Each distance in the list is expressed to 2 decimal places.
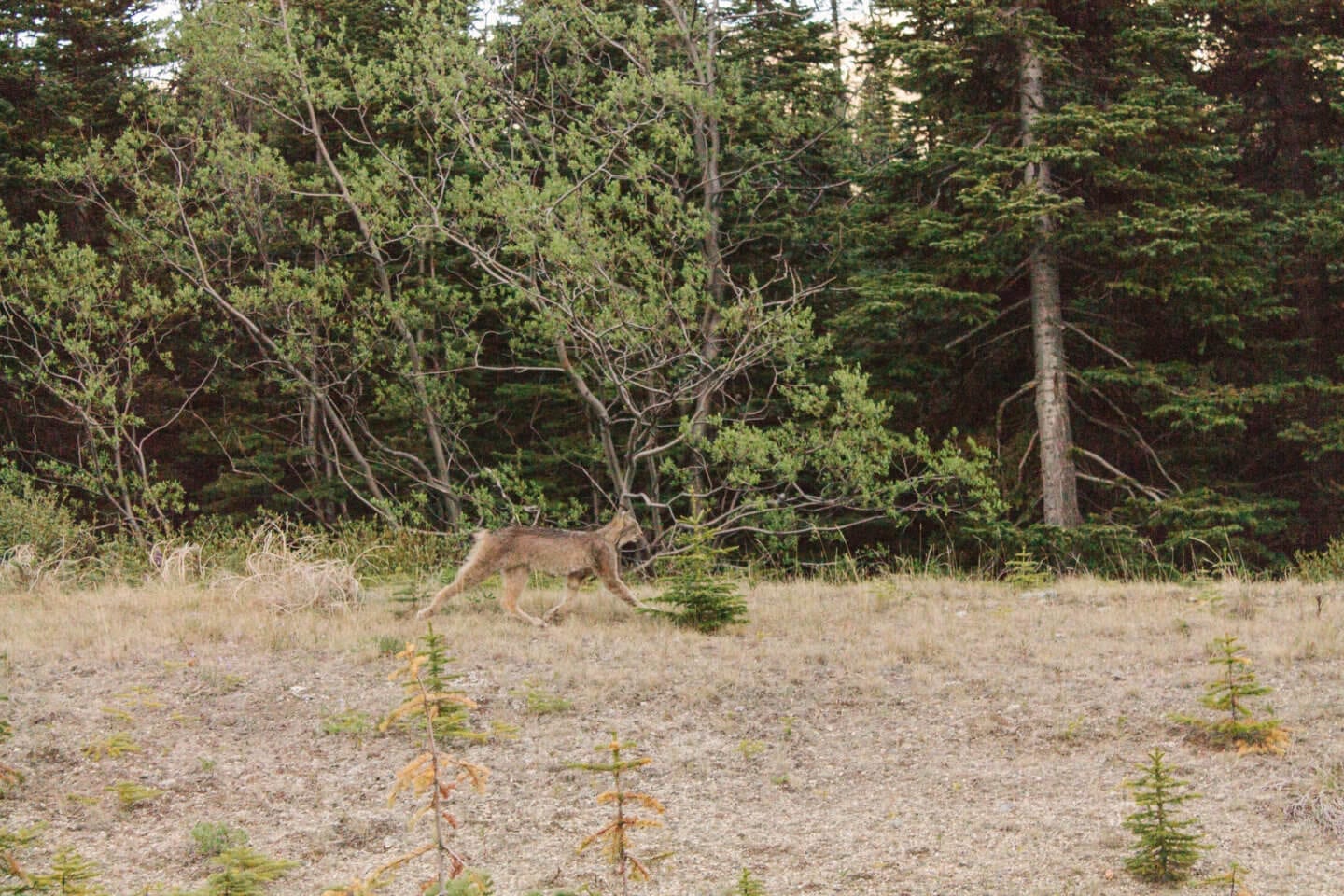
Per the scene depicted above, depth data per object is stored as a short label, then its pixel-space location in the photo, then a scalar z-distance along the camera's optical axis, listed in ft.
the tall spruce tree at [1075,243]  111.04
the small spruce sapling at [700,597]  71.72
